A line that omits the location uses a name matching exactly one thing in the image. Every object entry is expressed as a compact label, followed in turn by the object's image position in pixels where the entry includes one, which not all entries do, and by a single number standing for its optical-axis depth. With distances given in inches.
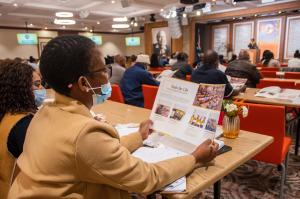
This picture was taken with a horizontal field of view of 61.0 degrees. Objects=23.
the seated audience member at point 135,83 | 129.6
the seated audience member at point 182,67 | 177.9
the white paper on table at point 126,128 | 57.4
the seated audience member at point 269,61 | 254.8
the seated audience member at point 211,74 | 109.3
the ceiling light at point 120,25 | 499.0
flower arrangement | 54.9
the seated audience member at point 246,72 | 142.0
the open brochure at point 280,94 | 99.4
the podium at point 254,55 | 366.2
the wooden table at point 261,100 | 95.8
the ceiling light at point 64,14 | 356.9
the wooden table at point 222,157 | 36.9
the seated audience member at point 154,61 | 281.0
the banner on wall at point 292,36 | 357.4
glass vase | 54.4
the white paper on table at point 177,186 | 35.2
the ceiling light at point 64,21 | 417.0
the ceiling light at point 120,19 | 416.2
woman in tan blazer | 29.5
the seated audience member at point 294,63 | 237.9
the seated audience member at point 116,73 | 182.7
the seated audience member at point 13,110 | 47.0
